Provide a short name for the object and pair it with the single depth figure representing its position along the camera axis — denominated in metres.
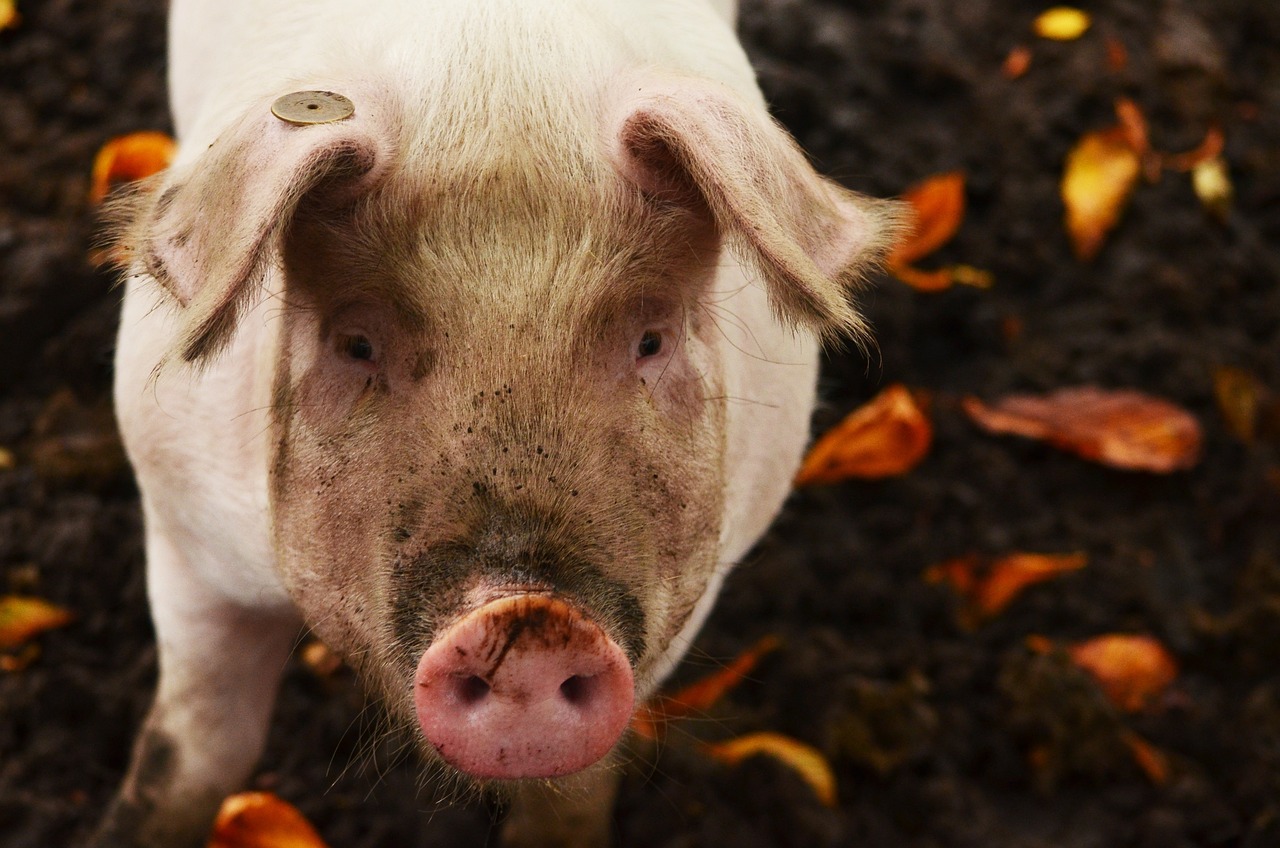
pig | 1.59
